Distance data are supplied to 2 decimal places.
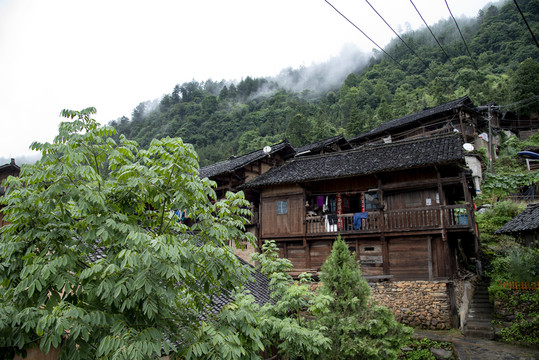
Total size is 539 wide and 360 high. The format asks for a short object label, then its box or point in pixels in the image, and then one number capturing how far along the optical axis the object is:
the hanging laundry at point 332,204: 19.67
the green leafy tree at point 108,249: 4.32
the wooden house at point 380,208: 15.95
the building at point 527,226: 15.76
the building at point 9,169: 17.55
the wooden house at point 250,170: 22.88
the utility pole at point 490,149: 30.39
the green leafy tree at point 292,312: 7.21
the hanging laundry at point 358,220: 17.75
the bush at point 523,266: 15.02
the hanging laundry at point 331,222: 18.42
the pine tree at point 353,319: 8.96
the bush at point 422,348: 12.30
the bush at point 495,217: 23.02
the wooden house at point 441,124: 32.41
